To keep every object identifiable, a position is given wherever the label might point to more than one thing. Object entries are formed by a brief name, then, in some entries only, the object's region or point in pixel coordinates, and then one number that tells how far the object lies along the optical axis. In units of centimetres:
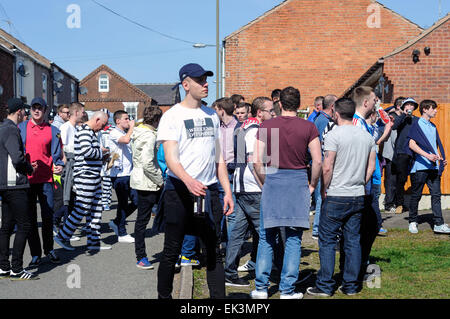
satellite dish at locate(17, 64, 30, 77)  3457
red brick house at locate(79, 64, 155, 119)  7150
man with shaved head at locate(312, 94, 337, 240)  830
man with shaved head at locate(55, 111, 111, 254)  766
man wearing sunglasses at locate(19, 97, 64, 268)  703
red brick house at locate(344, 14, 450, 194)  1588
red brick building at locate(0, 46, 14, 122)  3146
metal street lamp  2659
